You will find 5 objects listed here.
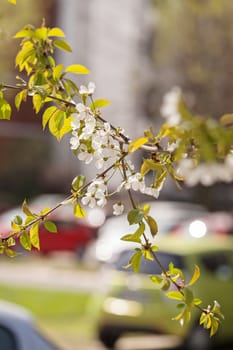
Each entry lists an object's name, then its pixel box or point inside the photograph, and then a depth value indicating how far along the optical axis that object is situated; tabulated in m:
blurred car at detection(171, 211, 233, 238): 22.31
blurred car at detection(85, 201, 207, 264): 23.95
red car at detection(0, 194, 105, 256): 26.84
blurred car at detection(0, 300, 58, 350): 6.35
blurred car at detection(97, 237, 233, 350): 12.90
